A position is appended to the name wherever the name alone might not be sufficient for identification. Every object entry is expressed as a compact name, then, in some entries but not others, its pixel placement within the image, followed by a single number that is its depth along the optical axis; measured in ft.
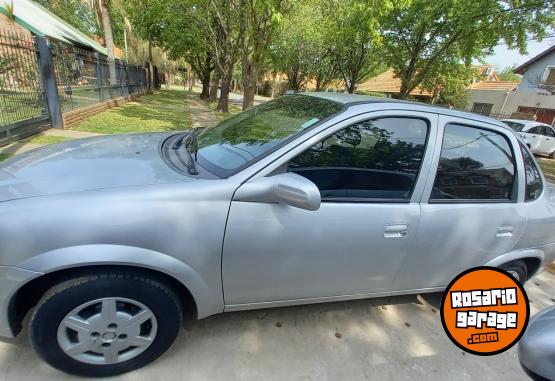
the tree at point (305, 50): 68.52
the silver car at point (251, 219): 5.34
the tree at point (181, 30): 48.91
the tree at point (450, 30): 43.45
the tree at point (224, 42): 48.69
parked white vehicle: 47.75
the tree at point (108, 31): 44.65
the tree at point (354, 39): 35.68
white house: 69.87
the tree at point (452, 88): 80.18
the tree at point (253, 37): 32.09
